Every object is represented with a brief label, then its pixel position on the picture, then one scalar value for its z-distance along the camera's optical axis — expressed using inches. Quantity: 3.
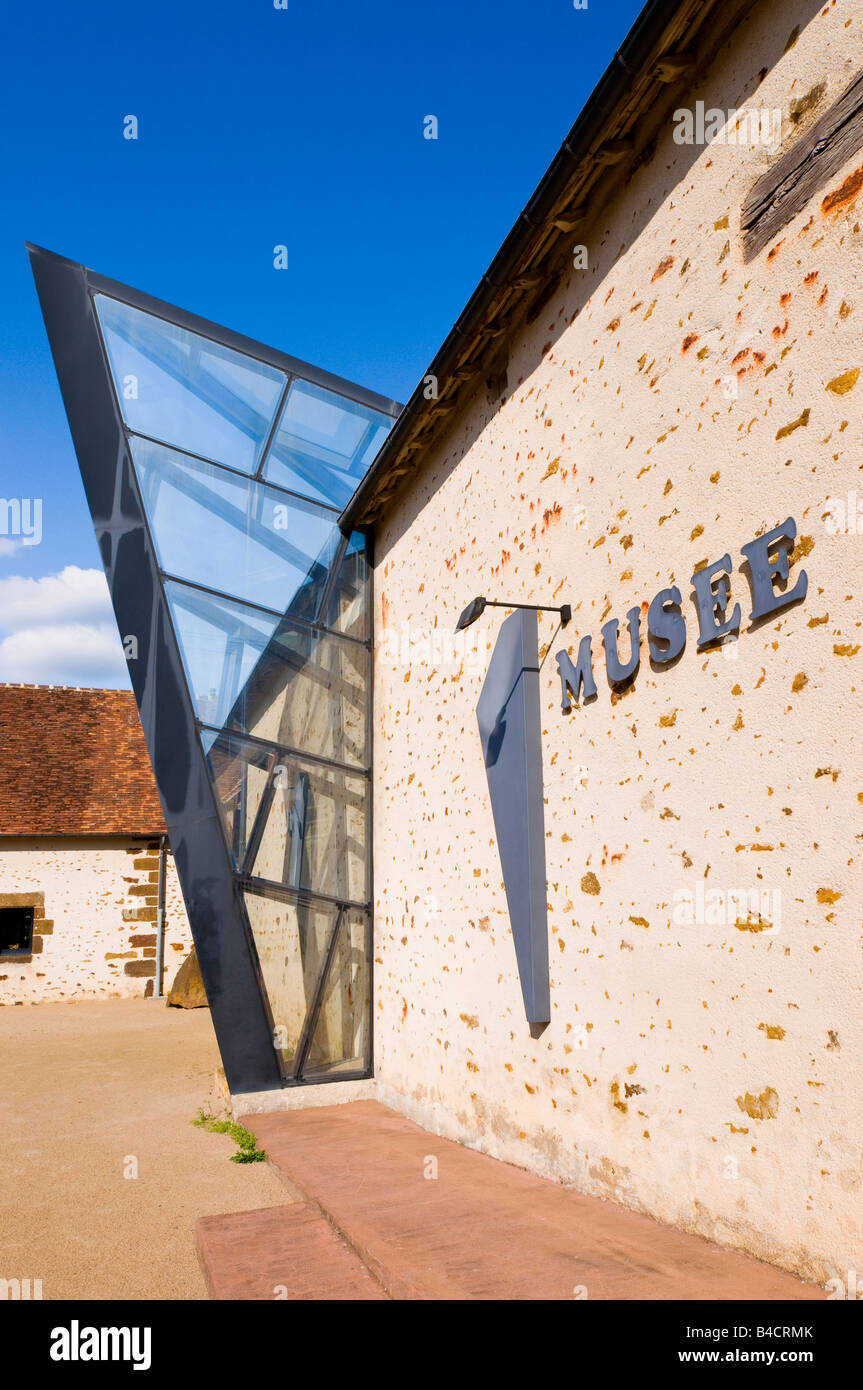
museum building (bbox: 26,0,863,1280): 113.7
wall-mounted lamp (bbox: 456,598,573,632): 181.5
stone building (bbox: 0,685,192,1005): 622.2
